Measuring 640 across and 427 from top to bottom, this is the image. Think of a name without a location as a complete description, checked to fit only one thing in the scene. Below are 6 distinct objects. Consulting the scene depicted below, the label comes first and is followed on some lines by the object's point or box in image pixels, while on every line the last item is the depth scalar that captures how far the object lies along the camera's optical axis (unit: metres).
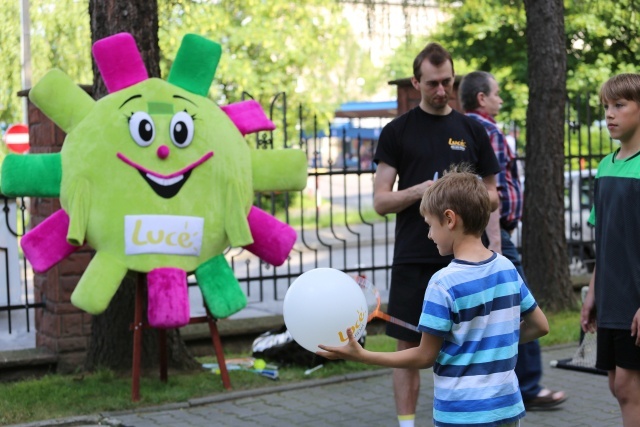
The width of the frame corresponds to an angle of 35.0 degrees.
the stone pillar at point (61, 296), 7.05
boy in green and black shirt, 4.31
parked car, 10.95
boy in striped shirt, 3.31
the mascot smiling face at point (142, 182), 5.84
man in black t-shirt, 5.11
